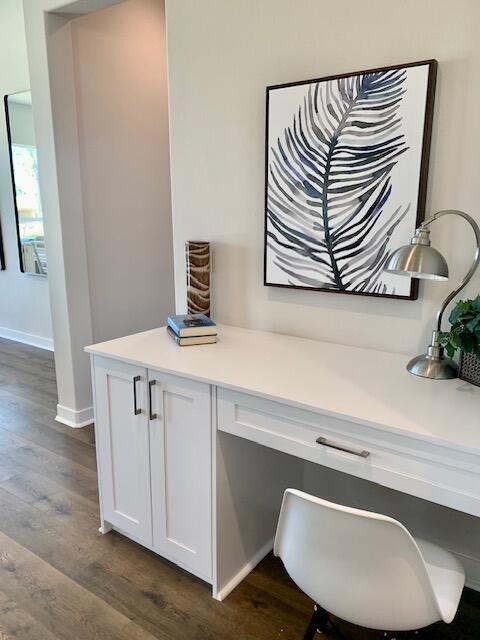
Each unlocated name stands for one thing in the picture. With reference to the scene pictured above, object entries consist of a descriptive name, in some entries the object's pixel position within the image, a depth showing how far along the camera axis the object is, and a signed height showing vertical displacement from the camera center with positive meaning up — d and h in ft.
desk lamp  4.34 -0.52
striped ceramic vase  6.86 -0.94
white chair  3.13 -2.44
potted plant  4.47 -1.14
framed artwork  5.17 +0.42
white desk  3.96 -2.10
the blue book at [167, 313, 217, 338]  6.12 -1.47
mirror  14.52 +0.92
